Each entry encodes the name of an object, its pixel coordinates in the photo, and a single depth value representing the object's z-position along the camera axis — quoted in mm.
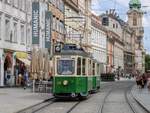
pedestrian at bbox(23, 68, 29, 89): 35709
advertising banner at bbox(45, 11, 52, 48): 39551
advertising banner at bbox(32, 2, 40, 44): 36161
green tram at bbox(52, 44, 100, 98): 23218
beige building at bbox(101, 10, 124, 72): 102386
